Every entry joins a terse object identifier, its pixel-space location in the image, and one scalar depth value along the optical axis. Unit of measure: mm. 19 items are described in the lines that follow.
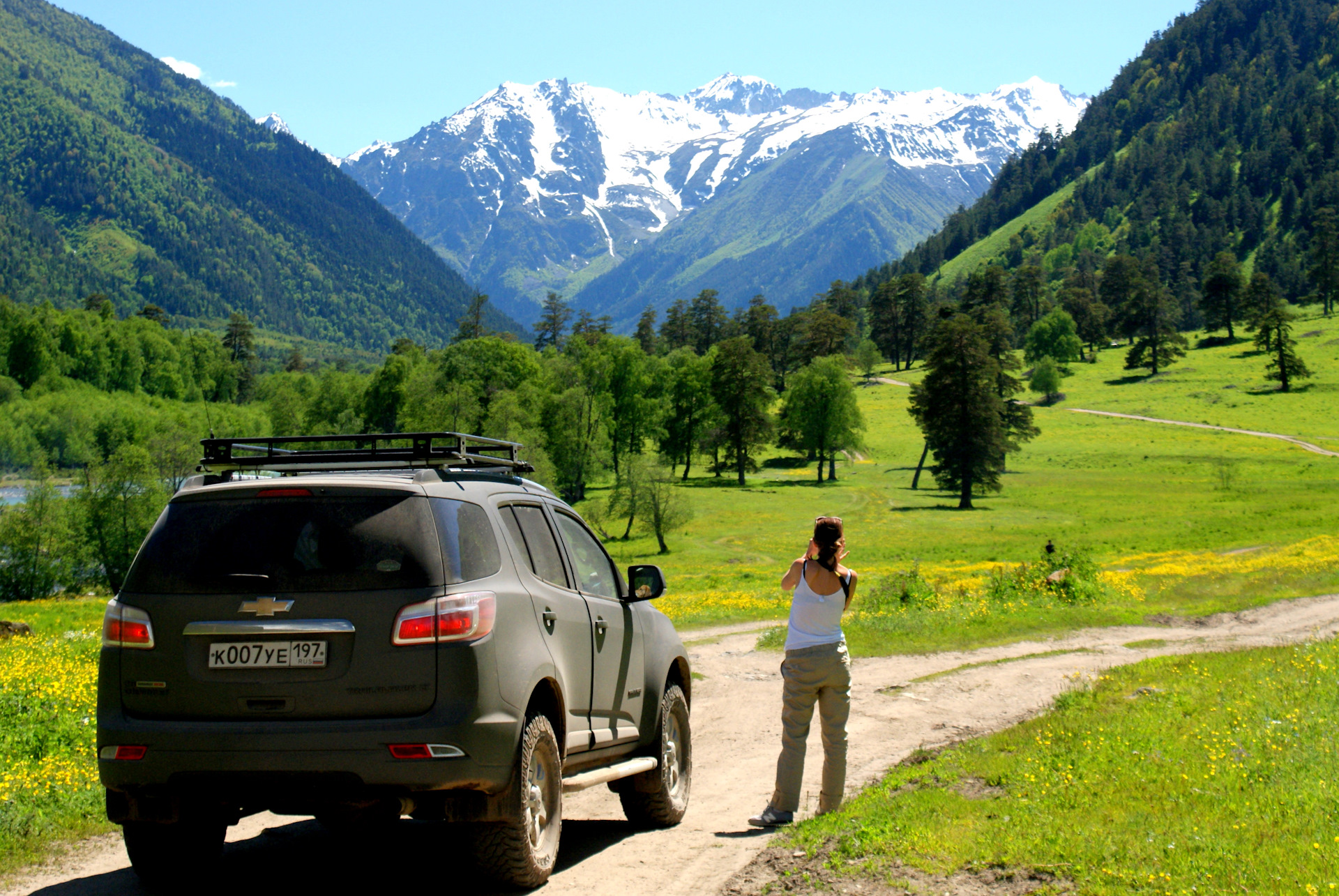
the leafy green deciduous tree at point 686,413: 97062
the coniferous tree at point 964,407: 71625
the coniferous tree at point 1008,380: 82625
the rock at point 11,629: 20031
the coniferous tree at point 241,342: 161125
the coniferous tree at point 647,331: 155250
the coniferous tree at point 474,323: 135250
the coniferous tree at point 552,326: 153125
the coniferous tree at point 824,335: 126750
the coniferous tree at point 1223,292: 141125
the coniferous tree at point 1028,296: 159000
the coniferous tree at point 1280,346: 107500
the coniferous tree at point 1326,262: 150250
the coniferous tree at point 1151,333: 127125
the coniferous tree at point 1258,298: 128000
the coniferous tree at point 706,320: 148500
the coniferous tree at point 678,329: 150875
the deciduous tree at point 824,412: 89375
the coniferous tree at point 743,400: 92938
